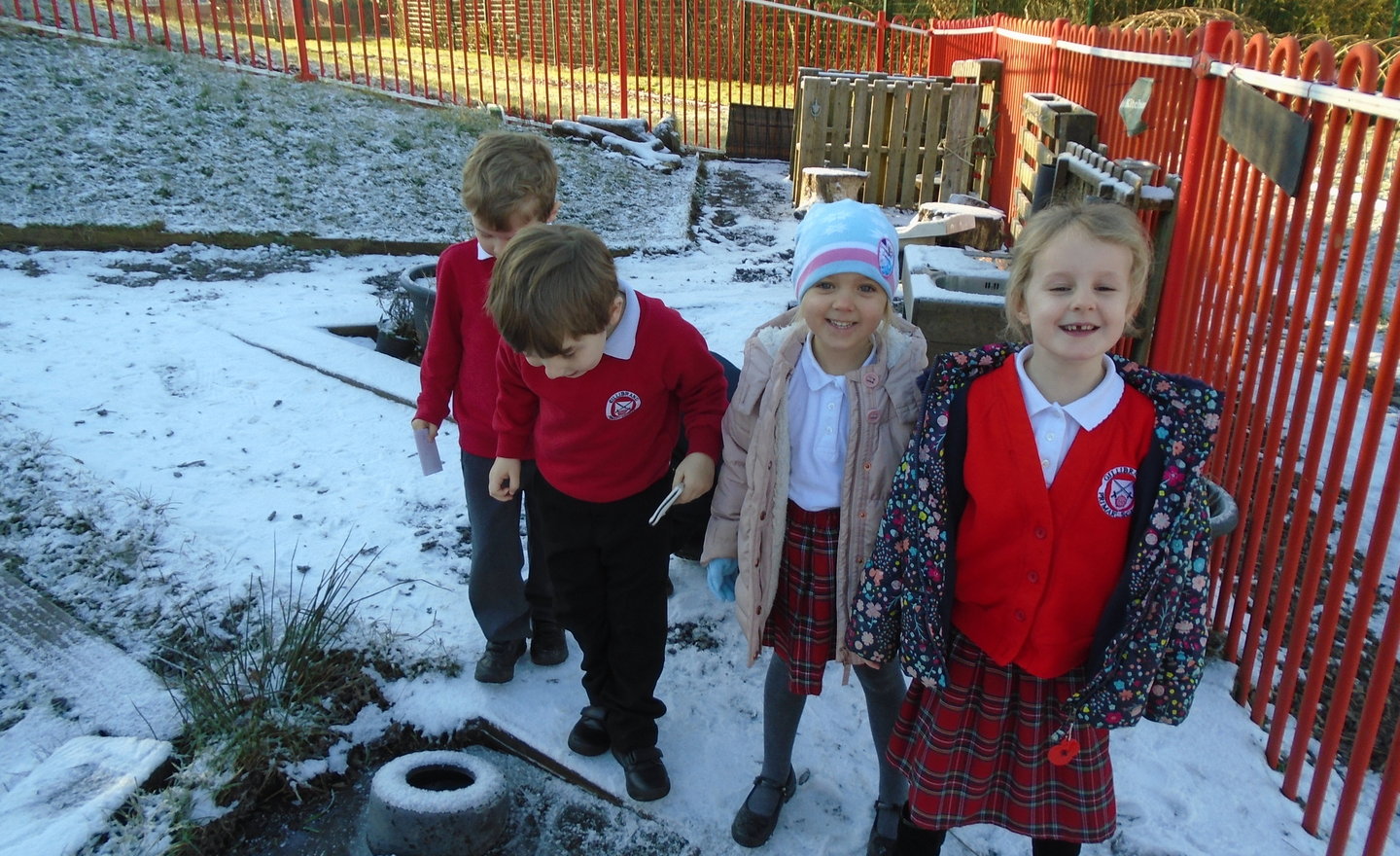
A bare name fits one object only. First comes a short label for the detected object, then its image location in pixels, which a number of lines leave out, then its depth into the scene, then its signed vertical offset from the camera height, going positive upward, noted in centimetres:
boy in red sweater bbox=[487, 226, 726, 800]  198 -80
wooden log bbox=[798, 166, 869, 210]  793 -82
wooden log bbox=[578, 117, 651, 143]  1155 -60
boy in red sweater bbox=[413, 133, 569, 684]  238 -76
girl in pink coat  189 -72
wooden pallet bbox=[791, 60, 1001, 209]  906 -47
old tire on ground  212 -159
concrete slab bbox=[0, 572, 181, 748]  248 -158
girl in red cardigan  163 -79
